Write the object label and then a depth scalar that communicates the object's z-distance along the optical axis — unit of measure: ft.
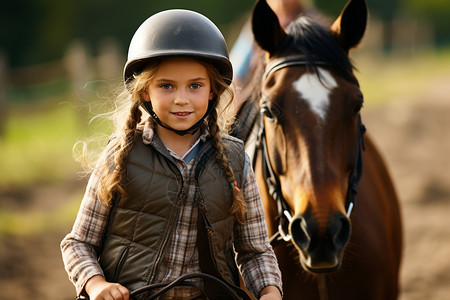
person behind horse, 27.33
